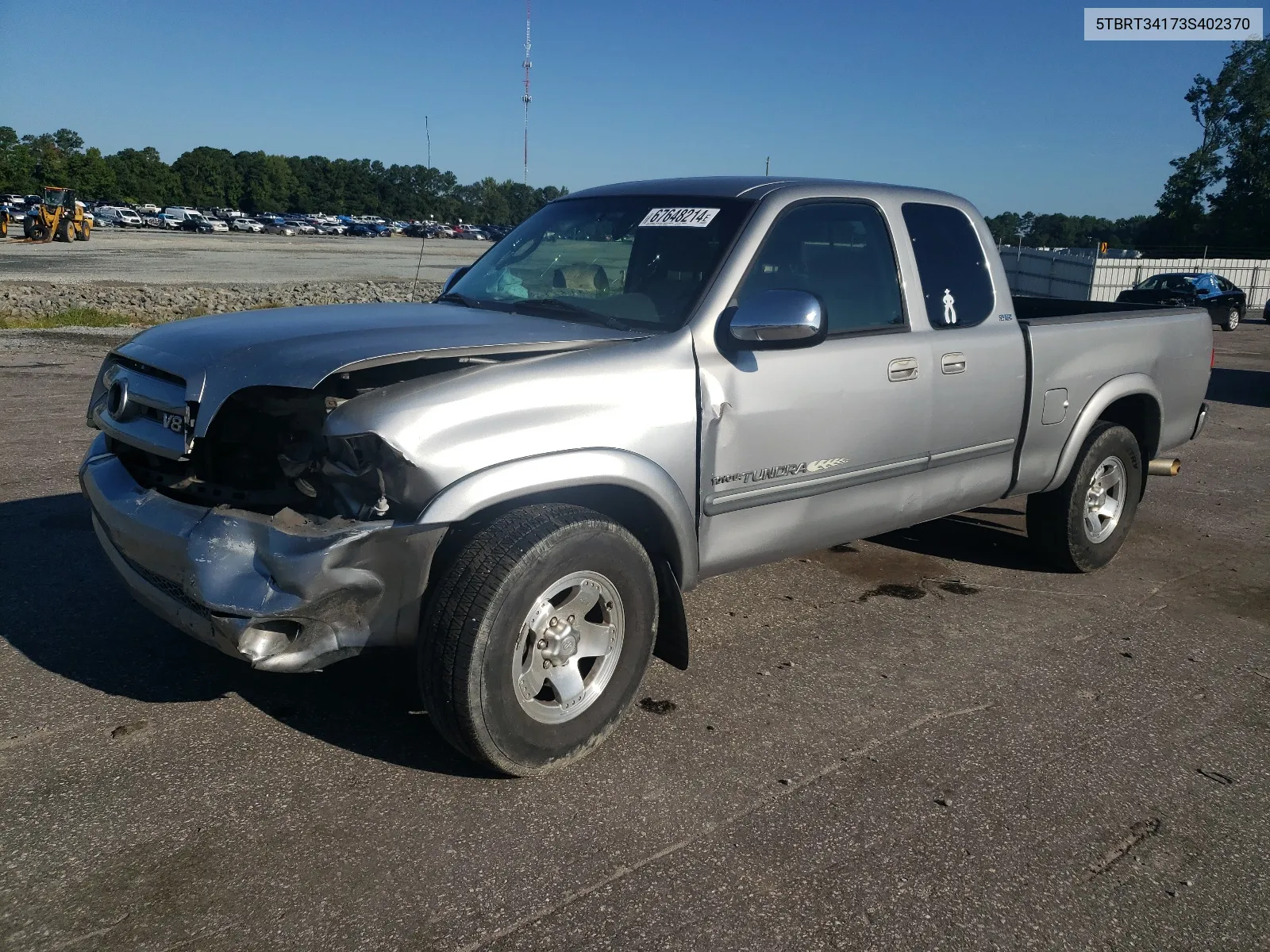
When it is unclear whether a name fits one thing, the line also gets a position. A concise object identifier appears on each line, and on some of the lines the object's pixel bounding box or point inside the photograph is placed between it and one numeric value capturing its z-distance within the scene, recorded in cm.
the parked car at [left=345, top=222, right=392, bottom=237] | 9712
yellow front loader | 4809
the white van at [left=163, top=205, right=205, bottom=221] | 8531
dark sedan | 2448
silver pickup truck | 297
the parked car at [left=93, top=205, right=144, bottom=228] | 8244
